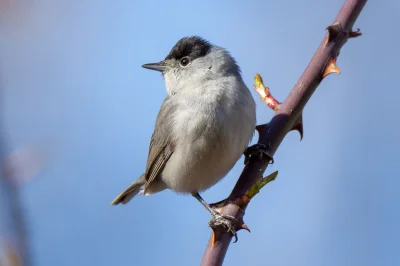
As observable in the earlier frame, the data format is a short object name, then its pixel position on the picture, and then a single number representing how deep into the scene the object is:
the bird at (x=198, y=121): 7.68
